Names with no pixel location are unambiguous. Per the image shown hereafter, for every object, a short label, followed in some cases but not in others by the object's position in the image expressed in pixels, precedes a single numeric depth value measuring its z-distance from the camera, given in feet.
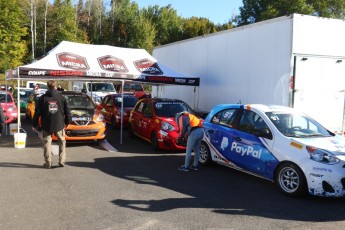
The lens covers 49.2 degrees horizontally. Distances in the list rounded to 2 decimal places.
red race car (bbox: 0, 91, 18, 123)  49.08
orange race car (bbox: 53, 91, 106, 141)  35.78
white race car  19.81
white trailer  33.32
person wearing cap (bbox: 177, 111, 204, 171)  26.73
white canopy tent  37.17
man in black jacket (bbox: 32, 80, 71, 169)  26.55
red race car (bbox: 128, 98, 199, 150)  34.40
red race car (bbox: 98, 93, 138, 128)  49.42
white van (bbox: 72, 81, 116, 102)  72.64
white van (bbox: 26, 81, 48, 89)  95.56
